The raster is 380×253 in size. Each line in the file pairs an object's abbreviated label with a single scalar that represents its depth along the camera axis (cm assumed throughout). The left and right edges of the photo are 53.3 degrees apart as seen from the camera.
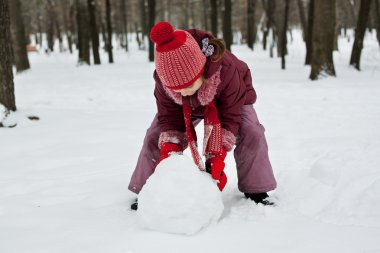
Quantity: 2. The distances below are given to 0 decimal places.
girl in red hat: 180
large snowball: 170
